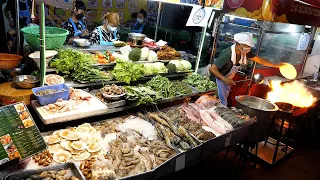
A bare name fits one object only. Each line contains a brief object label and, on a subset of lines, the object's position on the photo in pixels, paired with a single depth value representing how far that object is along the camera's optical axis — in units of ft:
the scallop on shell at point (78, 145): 11.42
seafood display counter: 10.58
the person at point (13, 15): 26.03
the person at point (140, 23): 34.47
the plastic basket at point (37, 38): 13.97
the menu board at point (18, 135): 9.16
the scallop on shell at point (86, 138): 11.98
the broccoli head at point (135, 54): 18.28
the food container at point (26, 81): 13.35
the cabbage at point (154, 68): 17.86
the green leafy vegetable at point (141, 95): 14.52
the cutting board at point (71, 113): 11.63
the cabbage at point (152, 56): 19.42
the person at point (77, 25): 25.56
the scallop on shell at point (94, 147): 11.50
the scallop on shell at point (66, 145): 11.35
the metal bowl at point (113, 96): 13.99
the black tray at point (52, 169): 8.77
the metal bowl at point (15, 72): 14.58
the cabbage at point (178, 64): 19.88
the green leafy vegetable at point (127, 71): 16.20
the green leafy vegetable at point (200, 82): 19.06
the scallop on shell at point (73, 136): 11.85
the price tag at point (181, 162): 11.99
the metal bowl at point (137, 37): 21.24
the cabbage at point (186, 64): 20.38
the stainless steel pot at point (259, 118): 16.14
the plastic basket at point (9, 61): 13.99
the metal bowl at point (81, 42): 18.34
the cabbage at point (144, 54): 19.04
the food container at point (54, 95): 12.41
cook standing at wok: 18.30
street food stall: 10.05
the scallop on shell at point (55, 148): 11.15
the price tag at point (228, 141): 14.67
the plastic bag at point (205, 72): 25.11
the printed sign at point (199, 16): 17.35
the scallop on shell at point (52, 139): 11.63
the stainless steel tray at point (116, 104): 13.88
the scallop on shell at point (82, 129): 12.68
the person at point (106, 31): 24.00
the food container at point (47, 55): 13.38
